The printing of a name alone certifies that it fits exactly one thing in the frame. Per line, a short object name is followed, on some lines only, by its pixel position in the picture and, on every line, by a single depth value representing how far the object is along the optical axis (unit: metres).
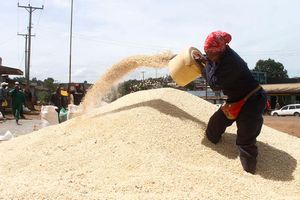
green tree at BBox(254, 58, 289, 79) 62.69
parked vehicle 27.11
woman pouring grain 4.34
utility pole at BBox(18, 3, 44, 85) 32.66
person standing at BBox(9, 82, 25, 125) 12.69
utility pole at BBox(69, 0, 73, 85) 26.05
